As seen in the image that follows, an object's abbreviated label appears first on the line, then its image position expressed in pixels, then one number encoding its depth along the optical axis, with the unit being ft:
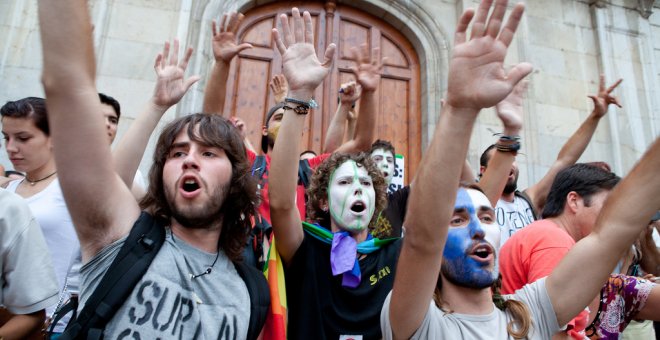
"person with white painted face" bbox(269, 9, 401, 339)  7.32
